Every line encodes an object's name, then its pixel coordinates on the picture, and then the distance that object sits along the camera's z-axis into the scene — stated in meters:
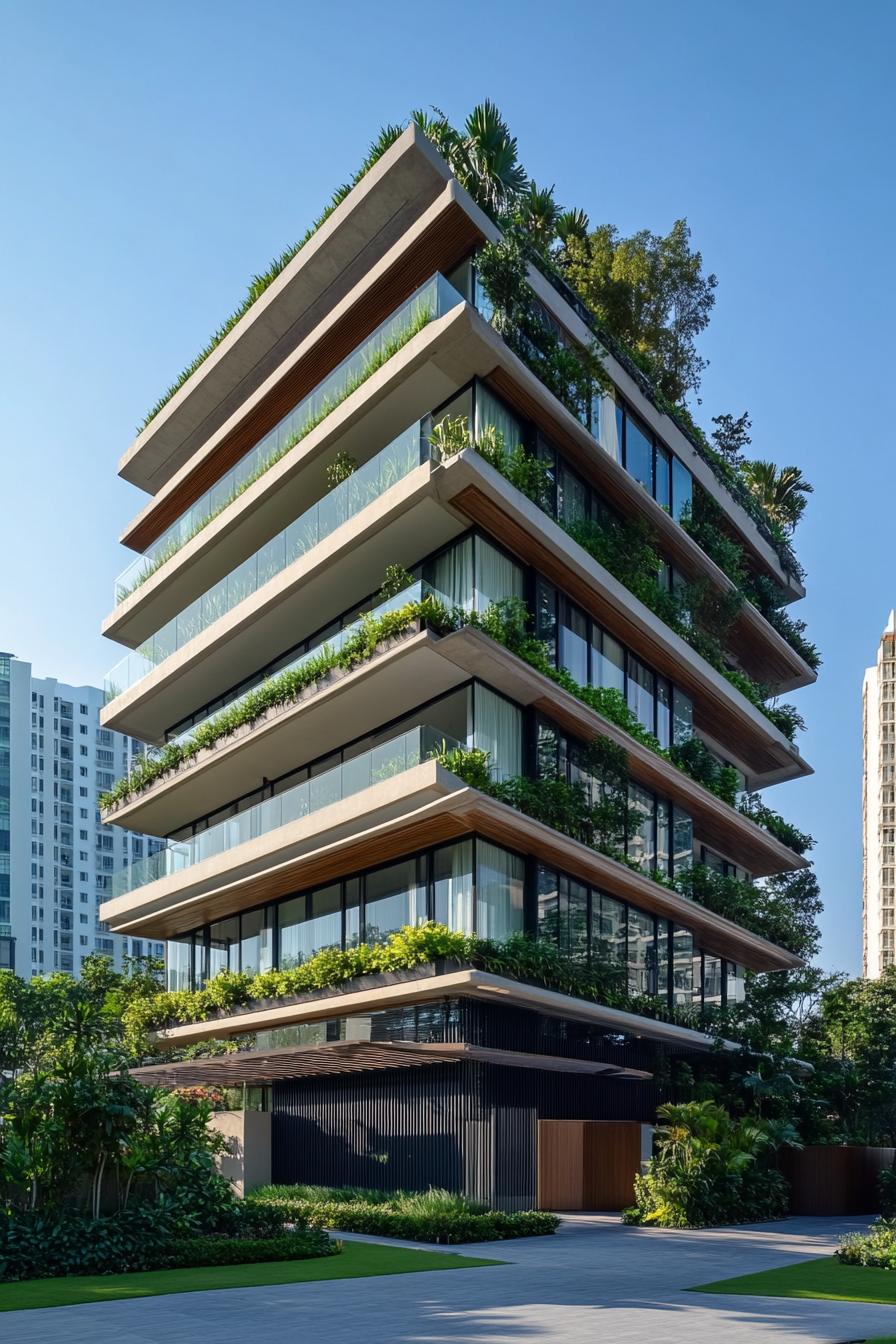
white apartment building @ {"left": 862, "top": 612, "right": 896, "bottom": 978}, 165.38
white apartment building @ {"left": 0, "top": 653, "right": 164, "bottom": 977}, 133.38
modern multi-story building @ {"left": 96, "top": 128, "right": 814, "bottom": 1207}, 29.56
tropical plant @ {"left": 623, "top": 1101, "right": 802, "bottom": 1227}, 28.20
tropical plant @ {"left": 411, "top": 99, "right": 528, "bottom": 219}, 35.62
